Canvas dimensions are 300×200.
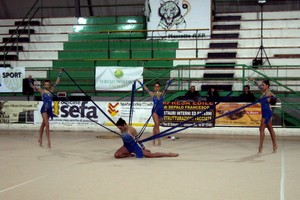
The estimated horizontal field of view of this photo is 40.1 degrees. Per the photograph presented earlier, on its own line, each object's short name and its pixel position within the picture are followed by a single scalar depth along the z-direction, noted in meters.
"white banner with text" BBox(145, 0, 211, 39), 21.02
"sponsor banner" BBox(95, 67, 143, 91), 17.17
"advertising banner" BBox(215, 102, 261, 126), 14.62
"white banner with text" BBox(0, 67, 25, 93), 17.94
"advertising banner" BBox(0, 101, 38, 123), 16.64
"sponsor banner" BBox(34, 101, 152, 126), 15.45
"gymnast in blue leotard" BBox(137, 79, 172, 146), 12.40
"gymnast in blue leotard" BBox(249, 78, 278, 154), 10.67
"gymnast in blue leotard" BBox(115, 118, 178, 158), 9.42
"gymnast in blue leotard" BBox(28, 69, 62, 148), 11.88
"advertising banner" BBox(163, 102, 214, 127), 15.02
